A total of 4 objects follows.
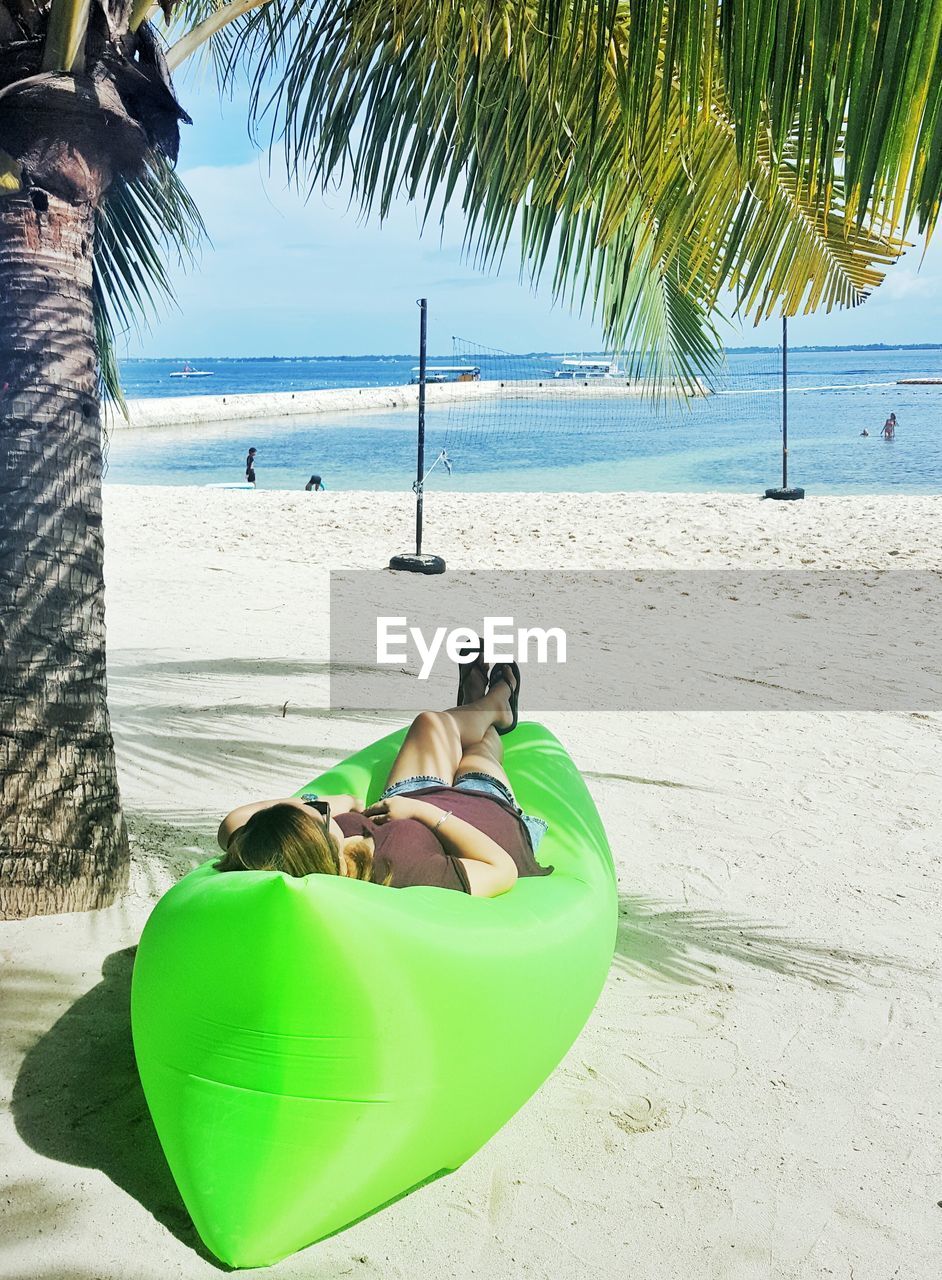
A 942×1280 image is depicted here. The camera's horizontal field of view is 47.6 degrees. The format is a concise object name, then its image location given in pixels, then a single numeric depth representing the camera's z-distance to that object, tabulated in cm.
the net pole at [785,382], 1168
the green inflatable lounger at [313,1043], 175
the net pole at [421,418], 805
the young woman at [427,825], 199
